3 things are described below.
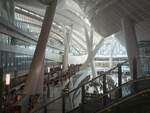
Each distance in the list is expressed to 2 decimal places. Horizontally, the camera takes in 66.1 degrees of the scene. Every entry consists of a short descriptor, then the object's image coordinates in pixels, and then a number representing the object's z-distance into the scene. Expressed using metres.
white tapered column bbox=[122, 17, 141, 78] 9.96
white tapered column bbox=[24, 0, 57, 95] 8.62
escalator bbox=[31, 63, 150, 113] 3.48
